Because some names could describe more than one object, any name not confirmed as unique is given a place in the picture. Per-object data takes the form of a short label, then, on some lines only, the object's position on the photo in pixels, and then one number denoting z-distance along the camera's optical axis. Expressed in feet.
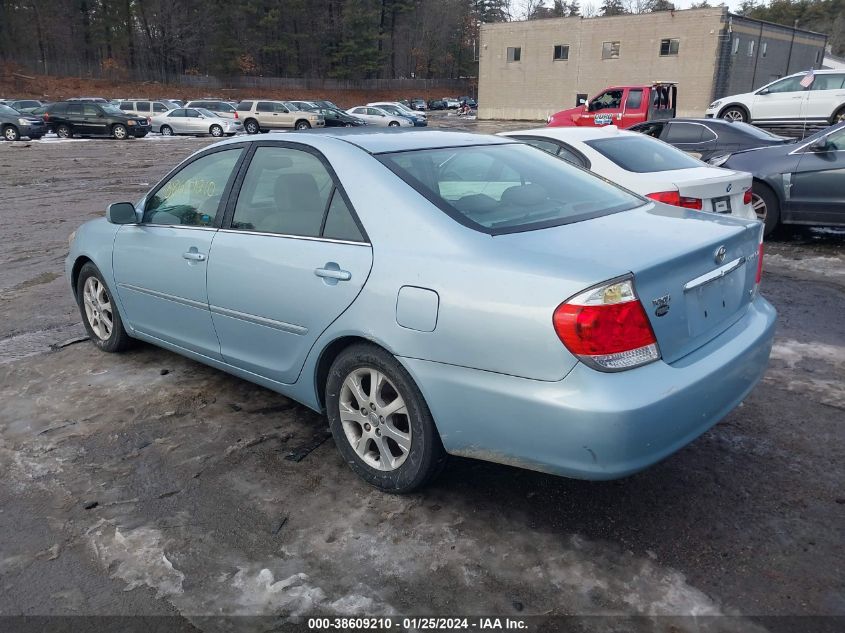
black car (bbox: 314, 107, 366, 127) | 111.24
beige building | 131.44
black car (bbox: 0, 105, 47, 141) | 94.84
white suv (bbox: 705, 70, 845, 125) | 62.95
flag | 61.87
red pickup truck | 67.46
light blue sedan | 8.24
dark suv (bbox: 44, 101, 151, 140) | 101.55
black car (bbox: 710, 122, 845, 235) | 25.55
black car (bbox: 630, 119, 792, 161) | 34.65
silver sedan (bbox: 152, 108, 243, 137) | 108.58
